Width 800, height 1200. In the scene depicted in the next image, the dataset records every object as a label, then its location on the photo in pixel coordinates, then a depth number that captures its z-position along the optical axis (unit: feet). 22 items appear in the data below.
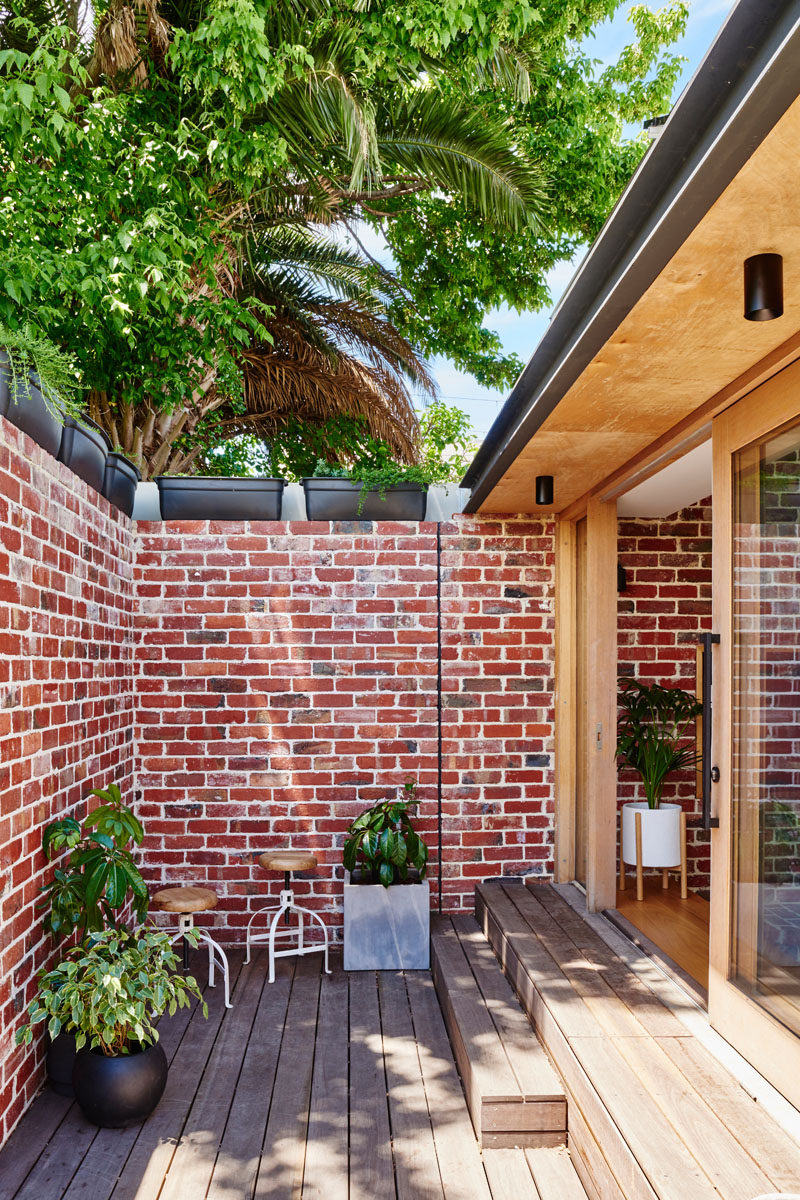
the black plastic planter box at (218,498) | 16.10
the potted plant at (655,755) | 15.67
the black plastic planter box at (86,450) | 11.42
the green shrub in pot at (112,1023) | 9.28
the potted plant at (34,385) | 9.19
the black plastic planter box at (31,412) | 9.09
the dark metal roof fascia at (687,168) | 4.26
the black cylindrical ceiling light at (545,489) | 13.56
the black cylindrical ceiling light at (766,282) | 6.18
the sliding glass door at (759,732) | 8.15
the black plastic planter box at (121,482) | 13.91
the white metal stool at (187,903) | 13.05
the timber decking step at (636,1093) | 7.12
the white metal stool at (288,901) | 14.26
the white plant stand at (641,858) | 15.57
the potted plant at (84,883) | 10.08
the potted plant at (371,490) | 16.20
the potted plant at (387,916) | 14.48
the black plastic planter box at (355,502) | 16.25
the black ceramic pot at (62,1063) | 10.16
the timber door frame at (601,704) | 14.52
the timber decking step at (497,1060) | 9.38
